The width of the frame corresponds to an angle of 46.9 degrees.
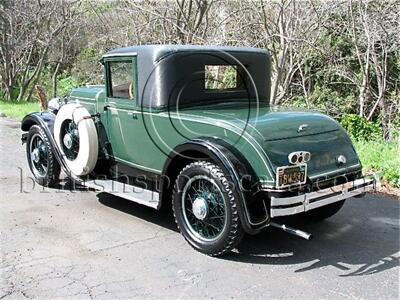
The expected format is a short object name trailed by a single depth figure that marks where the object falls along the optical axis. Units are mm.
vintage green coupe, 3814
